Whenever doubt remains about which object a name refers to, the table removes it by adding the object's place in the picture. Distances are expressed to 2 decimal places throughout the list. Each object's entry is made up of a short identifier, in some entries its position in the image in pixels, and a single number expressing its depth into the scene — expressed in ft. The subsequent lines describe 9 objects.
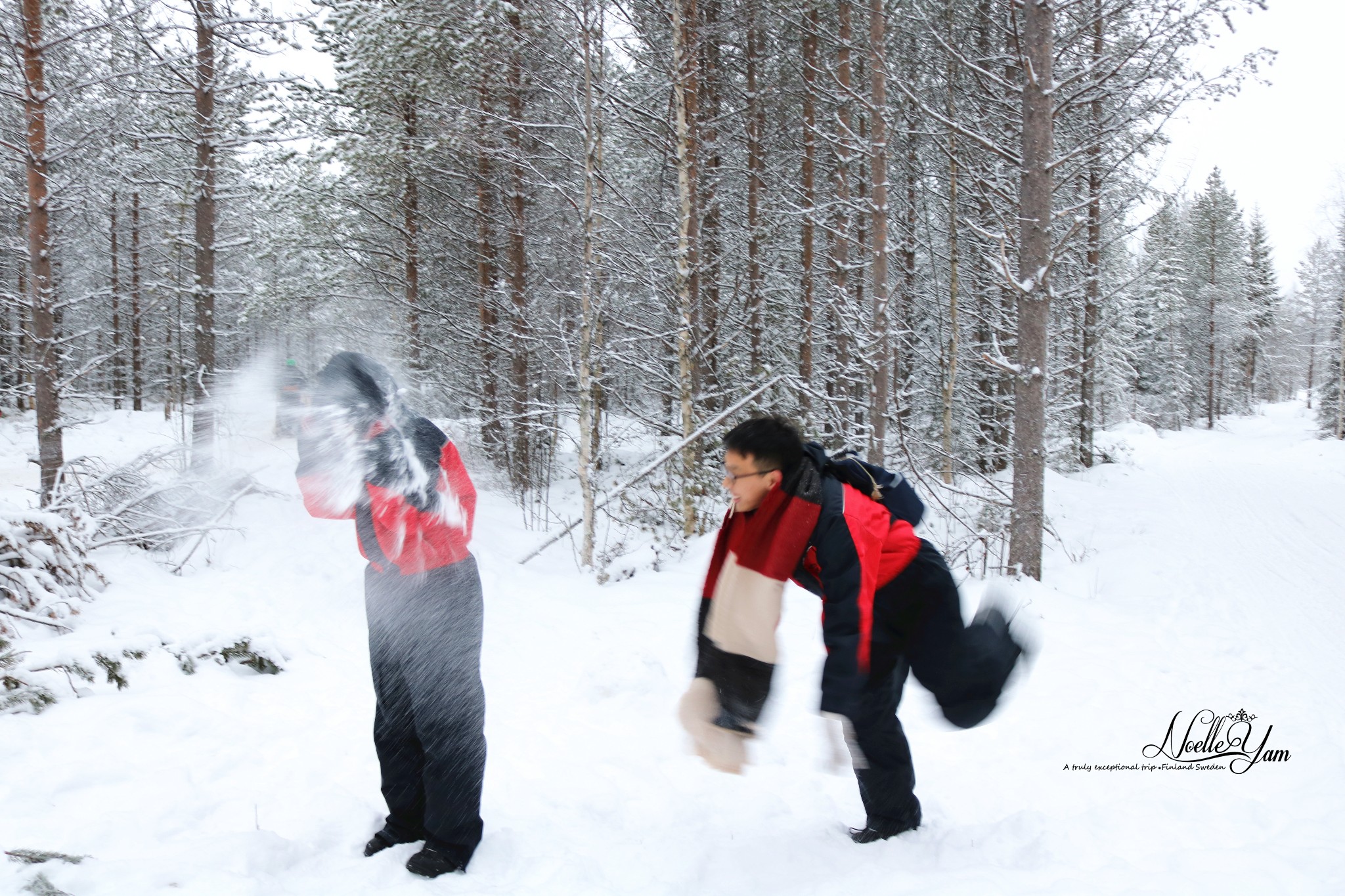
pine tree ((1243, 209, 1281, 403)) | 147.74
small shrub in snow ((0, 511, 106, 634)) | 14.66
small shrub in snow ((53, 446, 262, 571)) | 23.61
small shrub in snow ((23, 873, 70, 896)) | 6.71
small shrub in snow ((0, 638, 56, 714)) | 11.20
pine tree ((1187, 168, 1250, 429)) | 123.75
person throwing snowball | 7.56
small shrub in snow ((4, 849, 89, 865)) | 7.16
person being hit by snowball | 8.16
